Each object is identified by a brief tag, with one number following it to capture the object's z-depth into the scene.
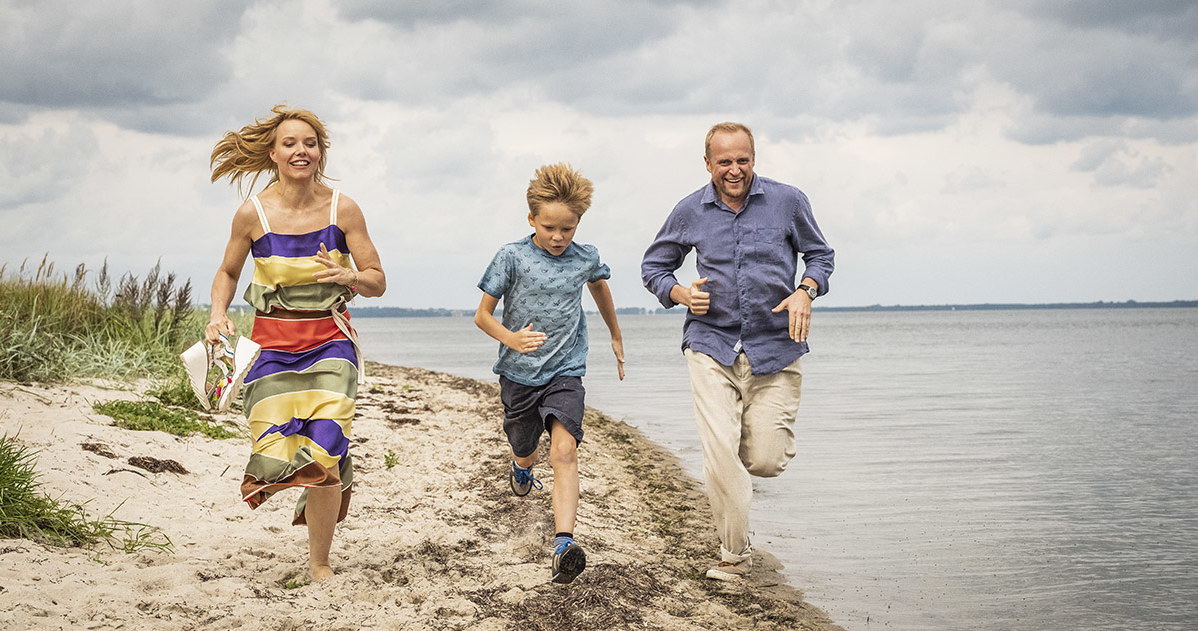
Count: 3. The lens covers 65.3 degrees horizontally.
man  5.22
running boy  4.92
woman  4.36
